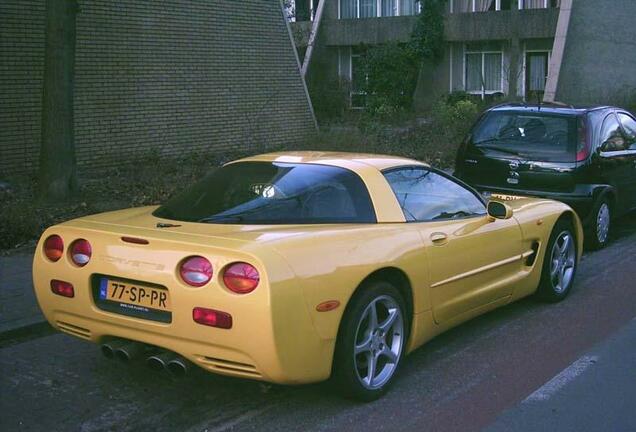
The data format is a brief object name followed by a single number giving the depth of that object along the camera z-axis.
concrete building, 25.38
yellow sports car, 4.00
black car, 8.90
